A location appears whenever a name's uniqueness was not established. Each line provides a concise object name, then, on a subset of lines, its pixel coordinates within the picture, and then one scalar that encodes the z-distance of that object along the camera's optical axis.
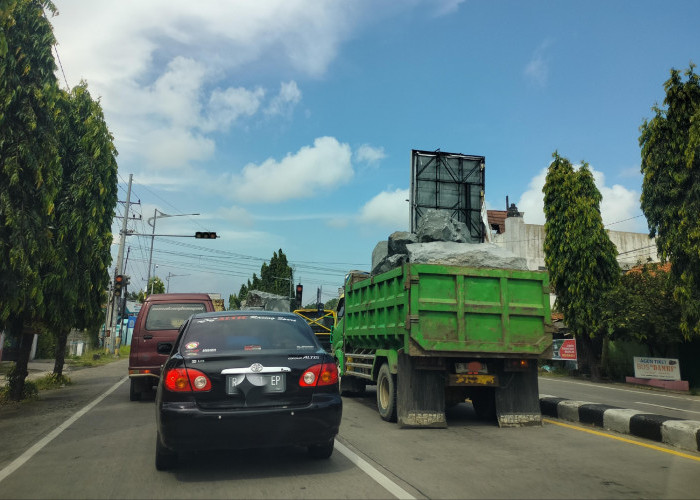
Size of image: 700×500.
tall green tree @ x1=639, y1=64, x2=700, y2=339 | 19.30
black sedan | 5.24
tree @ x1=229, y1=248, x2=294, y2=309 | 83.00
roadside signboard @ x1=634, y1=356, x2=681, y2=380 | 21.31
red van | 11.42
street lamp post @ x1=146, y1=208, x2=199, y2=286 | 53.41
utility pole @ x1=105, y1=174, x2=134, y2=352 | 34.31
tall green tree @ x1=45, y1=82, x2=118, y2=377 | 12.52
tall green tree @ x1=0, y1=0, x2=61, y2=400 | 8.87
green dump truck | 8.13
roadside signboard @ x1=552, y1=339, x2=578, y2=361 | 27.98
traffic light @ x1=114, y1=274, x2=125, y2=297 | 28.24
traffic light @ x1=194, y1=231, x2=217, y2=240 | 29.86
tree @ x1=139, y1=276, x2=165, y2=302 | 94.28
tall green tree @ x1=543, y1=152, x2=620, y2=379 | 24.64
